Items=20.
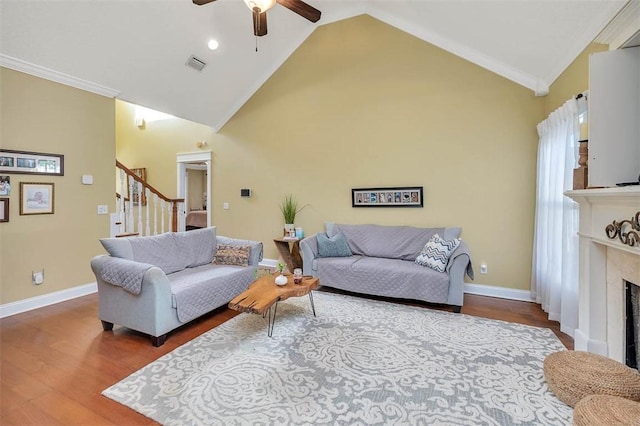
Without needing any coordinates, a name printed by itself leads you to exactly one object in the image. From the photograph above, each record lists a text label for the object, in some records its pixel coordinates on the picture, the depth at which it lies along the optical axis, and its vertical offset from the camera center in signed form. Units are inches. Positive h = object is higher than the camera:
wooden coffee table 95.0 -30.1
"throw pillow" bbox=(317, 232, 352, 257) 163.0 -20.0
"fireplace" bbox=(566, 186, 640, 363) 70.6 -16.3
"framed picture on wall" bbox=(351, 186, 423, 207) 166.2 +9.2
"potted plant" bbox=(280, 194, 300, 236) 196.9 +0.4
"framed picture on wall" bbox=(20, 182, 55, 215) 132.0 +5.9
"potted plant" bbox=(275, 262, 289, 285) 113.1 -26.5
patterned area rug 68.4 -46.6
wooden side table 191.2 -28.3
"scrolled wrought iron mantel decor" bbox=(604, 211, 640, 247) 59.7 -4.1
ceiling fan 101.3 +76.6
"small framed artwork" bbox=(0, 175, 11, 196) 125.2 +11.0
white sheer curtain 106.6 -4.1
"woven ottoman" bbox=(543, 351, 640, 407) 64.1 -38.2
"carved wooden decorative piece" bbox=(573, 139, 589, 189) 80.7 +12.7
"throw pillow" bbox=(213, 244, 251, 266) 144.6 -22.3
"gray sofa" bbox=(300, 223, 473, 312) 127.9 -26.5
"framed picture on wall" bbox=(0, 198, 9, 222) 125.3 +0.3
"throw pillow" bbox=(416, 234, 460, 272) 133.5 -19.2
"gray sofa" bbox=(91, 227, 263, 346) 99.7 -27.2
